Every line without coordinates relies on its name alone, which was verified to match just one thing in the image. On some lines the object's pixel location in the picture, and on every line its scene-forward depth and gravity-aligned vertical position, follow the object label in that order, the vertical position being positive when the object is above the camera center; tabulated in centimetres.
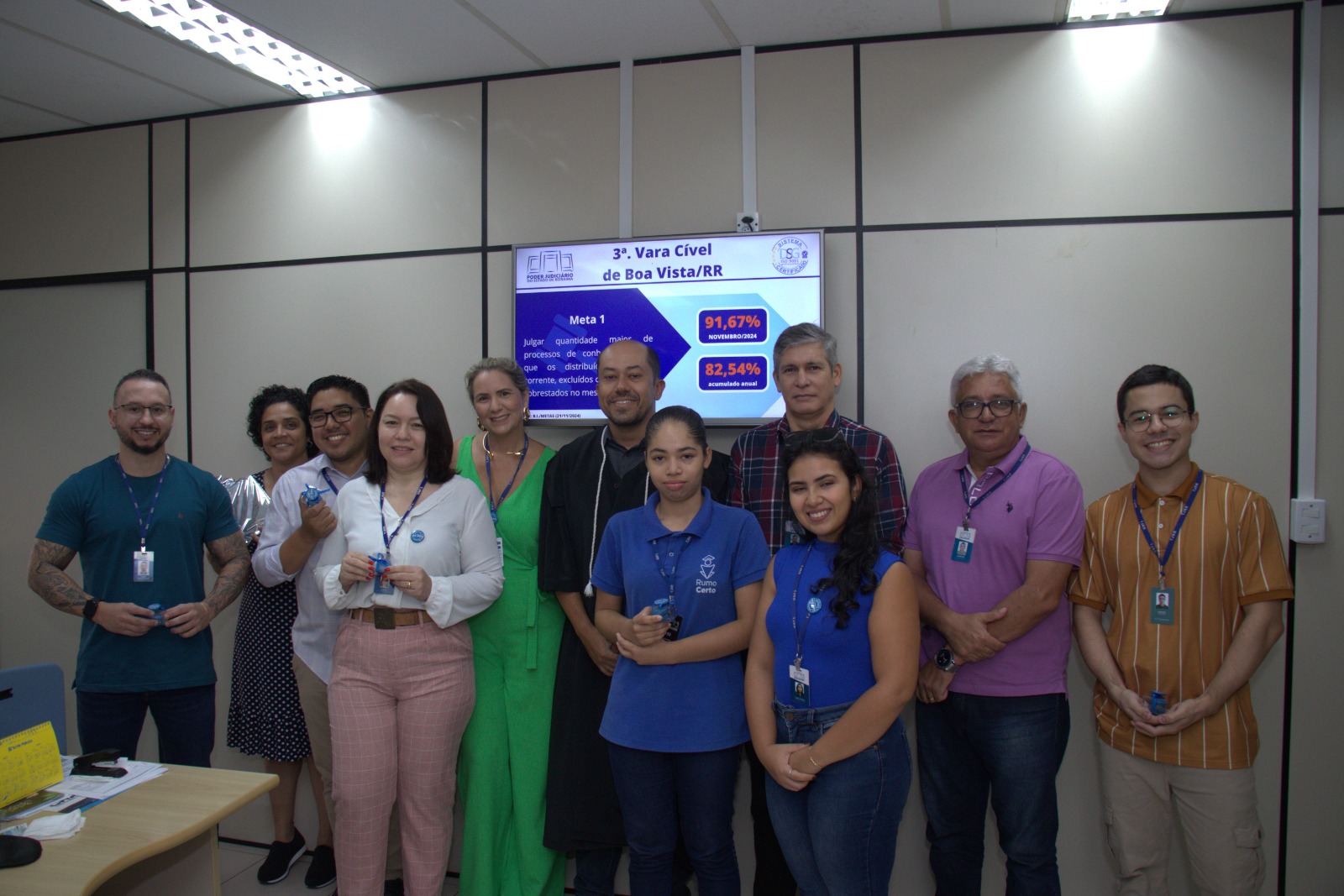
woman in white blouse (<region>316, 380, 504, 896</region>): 234 -61
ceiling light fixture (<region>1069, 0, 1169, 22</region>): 265 +149
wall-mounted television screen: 292 +50
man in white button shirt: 277 -34
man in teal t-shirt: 255 -50
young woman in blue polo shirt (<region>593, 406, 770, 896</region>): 207 -62
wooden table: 150 -85
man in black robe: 251 -52
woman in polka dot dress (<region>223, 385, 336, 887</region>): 300 -93
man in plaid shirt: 240 -1
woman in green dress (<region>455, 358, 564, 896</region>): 266 -90
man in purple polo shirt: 220 -51
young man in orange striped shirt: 210 -58
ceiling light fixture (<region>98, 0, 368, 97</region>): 281 +156
